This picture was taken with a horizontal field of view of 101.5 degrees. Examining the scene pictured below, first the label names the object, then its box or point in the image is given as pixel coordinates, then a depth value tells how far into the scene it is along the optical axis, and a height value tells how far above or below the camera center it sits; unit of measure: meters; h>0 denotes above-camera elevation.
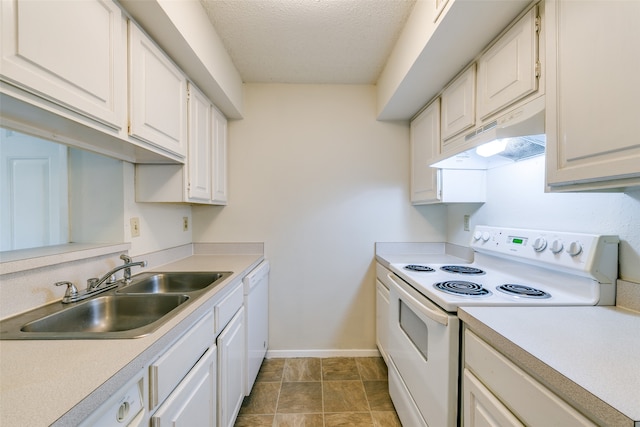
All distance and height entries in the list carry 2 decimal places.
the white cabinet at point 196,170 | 1.54 +0.25
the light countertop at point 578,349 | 0.50 -0.36
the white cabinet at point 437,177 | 1.80 +0.24
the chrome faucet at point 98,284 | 1.04 -0.33
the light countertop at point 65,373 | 0.47 -0.36
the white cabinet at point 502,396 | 0.60 -0.50
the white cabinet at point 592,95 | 0.70 +0.35
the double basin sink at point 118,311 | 0.79 -0.40
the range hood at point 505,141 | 1.00 +0.32
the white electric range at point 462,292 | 1.01 -0.36
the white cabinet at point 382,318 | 1.94 -0.85
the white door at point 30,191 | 1.18 +0.09
